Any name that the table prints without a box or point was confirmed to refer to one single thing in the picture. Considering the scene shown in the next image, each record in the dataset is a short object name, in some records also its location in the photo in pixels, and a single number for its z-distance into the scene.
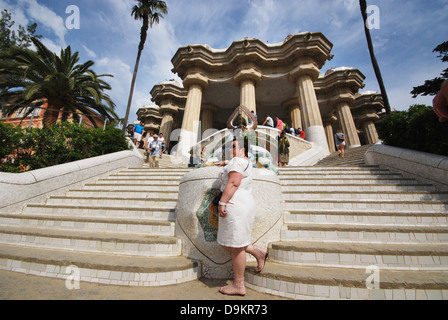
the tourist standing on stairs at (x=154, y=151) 8.68
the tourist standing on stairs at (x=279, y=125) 12.77
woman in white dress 1.93
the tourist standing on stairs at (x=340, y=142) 9.93
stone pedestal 2.48
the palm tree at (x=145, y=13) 14.71
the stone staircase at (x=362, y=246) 1.84
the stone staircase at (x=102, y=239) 2.16
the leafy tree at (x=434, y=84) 9.96
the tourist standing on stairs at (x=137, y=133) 14.28
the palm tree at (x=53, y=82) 10.08
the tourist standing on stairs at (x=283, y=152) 9.12
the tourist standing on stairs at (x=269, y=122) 12.55
